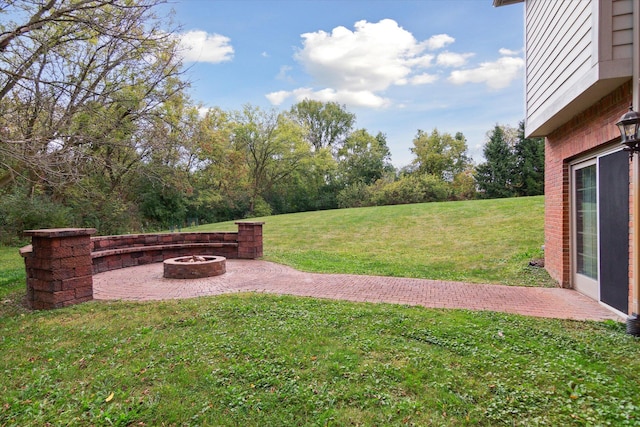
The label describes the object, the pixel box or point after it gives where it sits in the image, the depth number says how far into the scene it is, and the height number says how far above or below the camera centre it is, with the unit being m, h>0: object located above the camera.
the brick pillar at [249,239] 8.90 -0.80
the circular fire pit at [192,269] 6.50 -1.13
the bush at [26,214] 12.33 +0.06
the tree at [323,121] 42.44 +11.09
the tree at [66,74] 5.34 +2.67
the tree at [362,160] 36.81 +5.34
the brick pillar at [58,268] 4.66 -0.76
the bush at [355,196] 29.95 +0.97
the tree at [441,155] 36.47 +5.47
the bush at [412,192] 27.08 +1.11
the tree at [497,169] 28.42 +2.97
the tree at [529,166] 27.22 +3.02
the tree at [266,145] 31.83 +6.23
